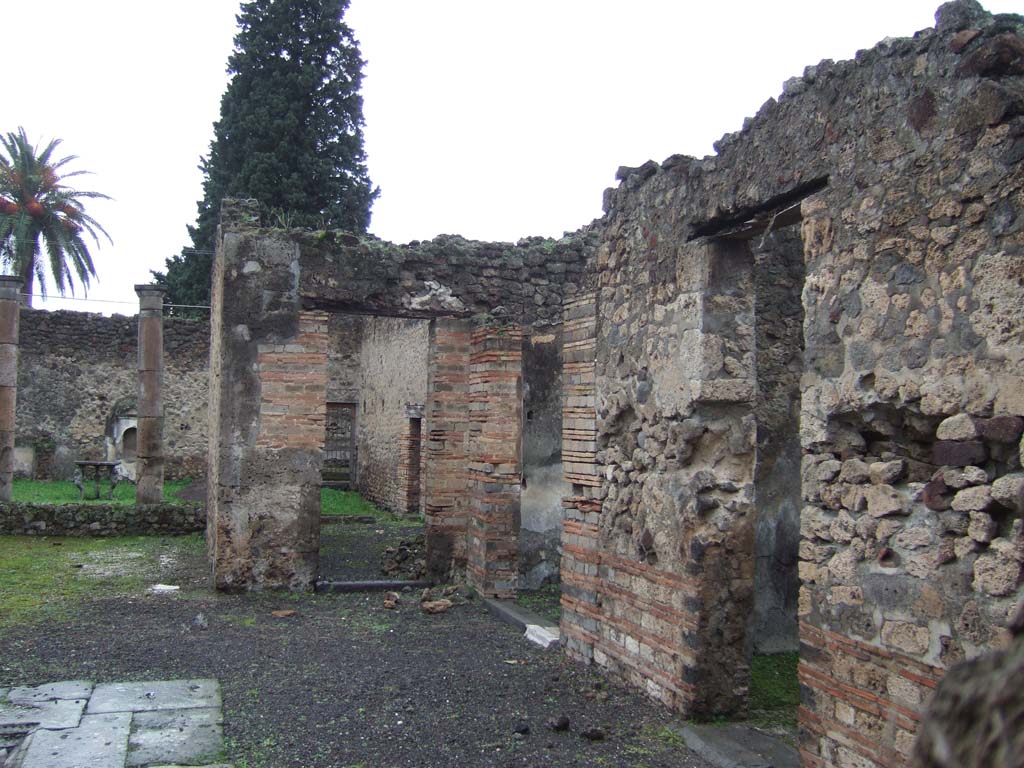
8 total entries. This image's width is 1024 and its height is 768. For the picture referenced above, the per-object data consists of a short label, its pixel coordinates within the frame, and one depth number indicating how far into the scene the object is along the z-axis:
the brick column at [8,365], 15.11
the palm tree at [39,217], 28.89
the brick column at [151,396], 15.00
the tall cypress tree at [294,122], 23.48
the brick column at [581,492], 6.55
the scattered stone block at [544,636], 7.27
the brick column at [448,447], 10.17
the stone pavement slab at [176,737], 4.74
